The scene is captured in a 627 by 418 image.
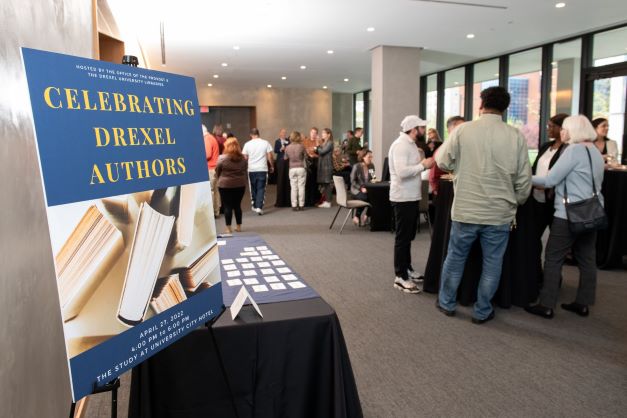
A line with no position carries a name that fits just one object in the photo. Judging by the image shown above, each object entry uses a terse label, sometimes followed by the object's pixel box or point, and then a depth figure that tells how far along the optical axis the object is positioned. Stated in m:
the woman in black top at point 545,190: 3.83
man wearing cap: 3.95
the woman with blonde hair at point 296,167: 8.88
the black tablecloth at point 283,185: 9.60
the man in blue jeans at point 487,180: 3.18
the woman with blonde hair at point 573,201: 3.32
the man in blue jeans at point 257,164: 8.12
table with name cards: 1.93
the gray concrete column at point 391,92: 9.51
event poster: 1.06
